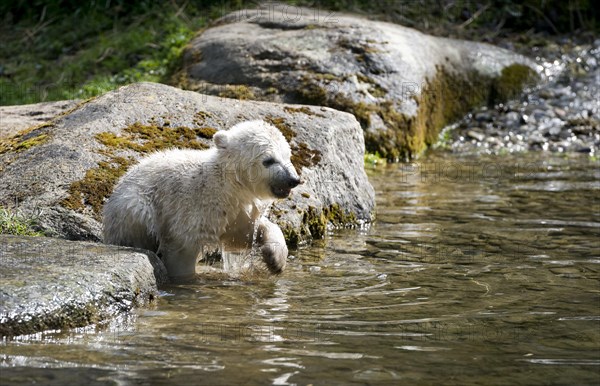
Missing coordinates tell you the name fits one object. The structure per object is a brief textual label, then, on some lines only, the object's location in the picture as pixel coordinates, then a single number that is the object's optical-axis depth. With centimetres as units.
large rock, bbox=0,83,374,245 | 1570
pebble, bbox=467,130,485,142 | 3044
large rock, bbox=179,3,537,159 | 2623
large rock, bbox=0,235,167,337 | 1125
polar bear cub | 1458
